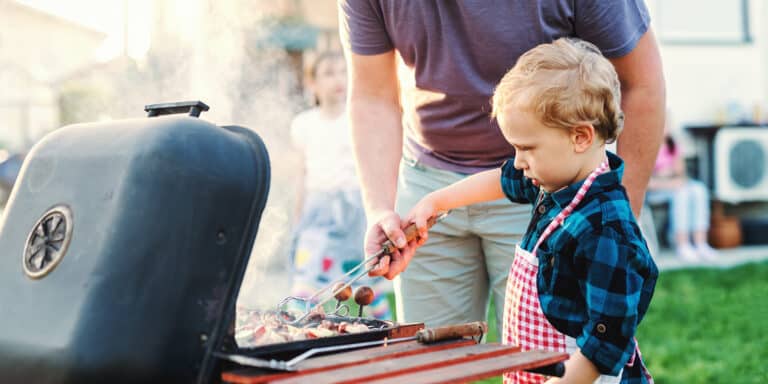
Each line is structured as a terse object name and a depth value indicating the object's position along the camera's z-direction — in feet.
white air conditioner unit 30.86
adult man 7.06
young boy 5.45
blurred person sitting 28.63
